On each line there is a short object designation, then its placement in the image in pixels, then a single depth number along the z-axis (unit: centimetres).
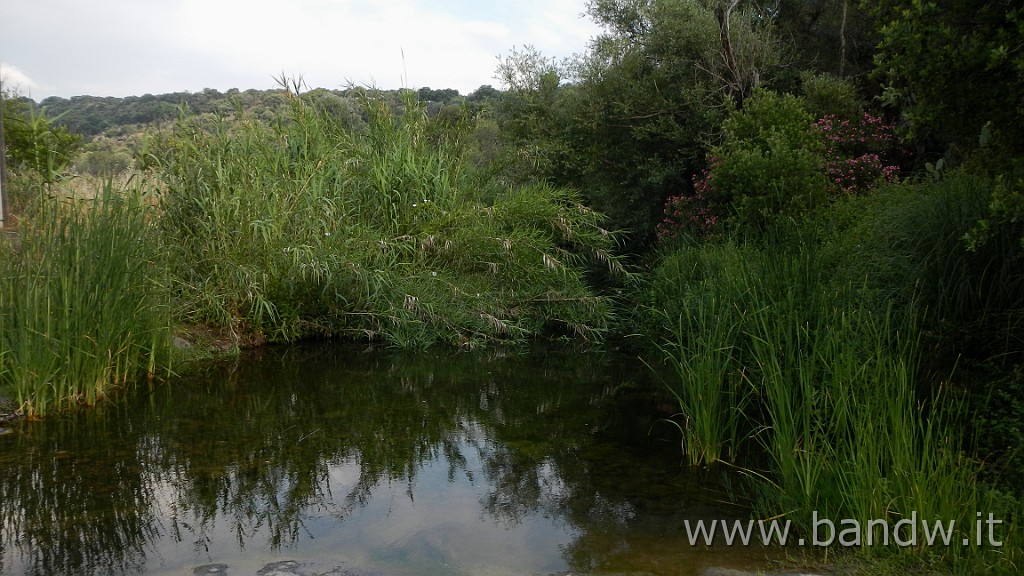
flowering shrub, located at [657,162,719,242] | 1118
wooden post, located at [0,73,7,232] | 659
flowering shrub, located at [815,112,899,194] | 999
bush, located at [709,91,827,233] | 928
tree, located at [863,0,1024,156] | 399
